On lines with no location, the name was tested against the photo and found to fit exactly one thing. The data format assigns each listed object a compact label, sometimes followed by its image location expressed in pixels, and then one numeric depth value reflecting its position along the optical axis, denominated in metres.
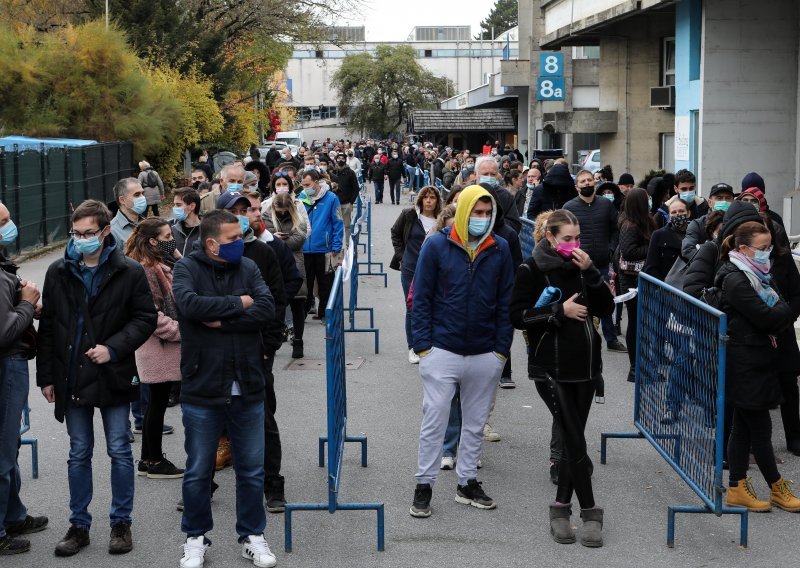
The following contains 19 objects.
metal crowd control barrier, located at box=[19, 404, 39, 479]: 7.62
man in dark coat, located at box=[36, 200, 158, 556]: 6.00
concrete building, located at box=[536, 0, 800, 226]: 20.66
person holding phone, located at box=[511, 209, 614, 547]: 6.24
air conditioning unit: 27.14
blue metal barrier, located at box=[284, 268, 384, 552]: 6.11
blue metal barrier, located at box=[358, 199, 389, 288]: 17.64
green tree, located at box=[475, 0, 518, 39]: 159.88
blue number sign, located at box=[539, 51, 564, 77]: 33.50
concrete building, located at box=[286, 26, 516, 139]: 115.12
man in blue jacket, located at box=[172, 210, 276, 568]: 5.74
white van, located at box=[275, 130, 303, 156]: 76.19
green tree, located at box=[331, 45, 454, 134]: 96.12
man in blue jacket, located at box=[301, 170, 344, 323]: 12.46
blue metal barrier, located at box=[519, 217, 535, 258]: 12.75
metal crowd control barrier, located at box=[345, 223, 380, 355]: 12.19
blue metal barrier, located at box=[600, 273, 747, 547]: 6.12
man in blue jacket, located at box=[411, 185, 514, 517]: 6.51
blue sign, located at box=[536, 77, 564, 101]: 33.12
